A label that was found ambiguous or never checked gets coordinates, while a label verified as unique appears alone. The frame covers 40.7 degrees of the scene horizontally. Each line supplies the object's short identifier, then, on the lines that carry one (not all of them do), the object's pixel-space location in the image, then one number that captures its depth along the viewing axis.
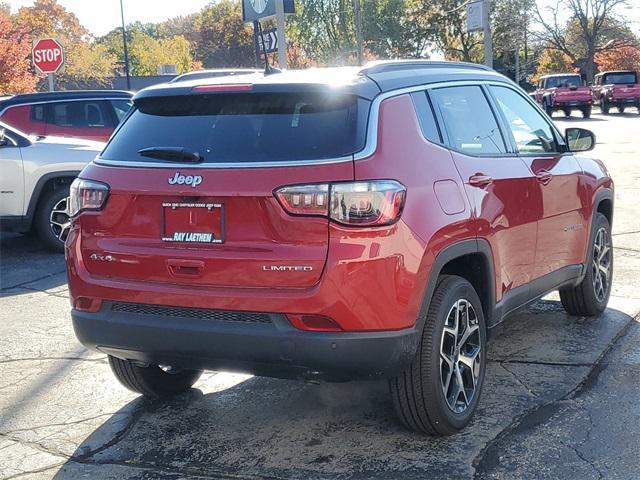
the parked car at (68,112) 11.73
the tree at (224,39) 73.44
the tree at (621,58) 61.72
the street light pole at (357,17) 45.56
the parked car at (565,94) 38.41
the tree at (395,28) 72.31
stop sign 18.52
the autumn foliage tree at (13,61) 28.81
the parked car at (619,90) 39.28
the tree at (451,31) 69.81
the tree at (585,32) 57.66
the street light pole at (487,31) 21.97
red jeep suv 3.59
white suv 9.20
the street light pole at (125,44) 47.45
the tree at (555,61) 68.44
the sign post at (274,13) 14.13
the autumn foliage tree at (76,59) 60.56
